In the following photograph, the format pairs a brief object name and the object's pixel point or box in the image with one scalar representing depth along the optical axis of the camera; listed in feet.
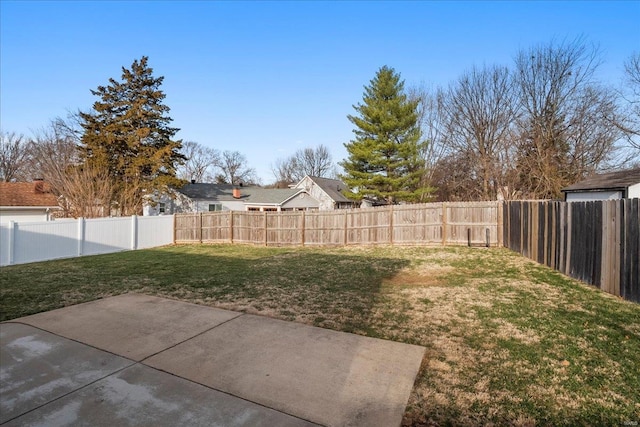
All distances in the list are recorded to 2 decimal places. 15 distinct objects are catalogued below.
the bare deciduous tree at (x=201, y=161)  189.98
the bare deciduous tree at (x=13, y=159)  113.61
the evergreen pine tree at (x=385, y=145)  77.51
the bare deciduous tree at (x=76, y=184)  57.31
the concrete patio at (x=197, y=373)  8.50
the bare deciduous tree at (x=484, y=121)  79.41
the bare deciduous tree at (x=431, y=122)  91.04
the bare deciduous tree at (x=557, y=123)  70.28
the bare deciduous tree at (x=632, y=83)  50.47
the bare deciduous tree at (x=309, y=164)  196.85
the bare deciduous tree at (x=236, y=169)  201.77
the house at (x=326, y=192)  109.09
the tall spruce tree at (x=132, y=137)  69.62
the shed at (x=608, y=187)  42.45
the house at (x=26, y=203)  64.59
